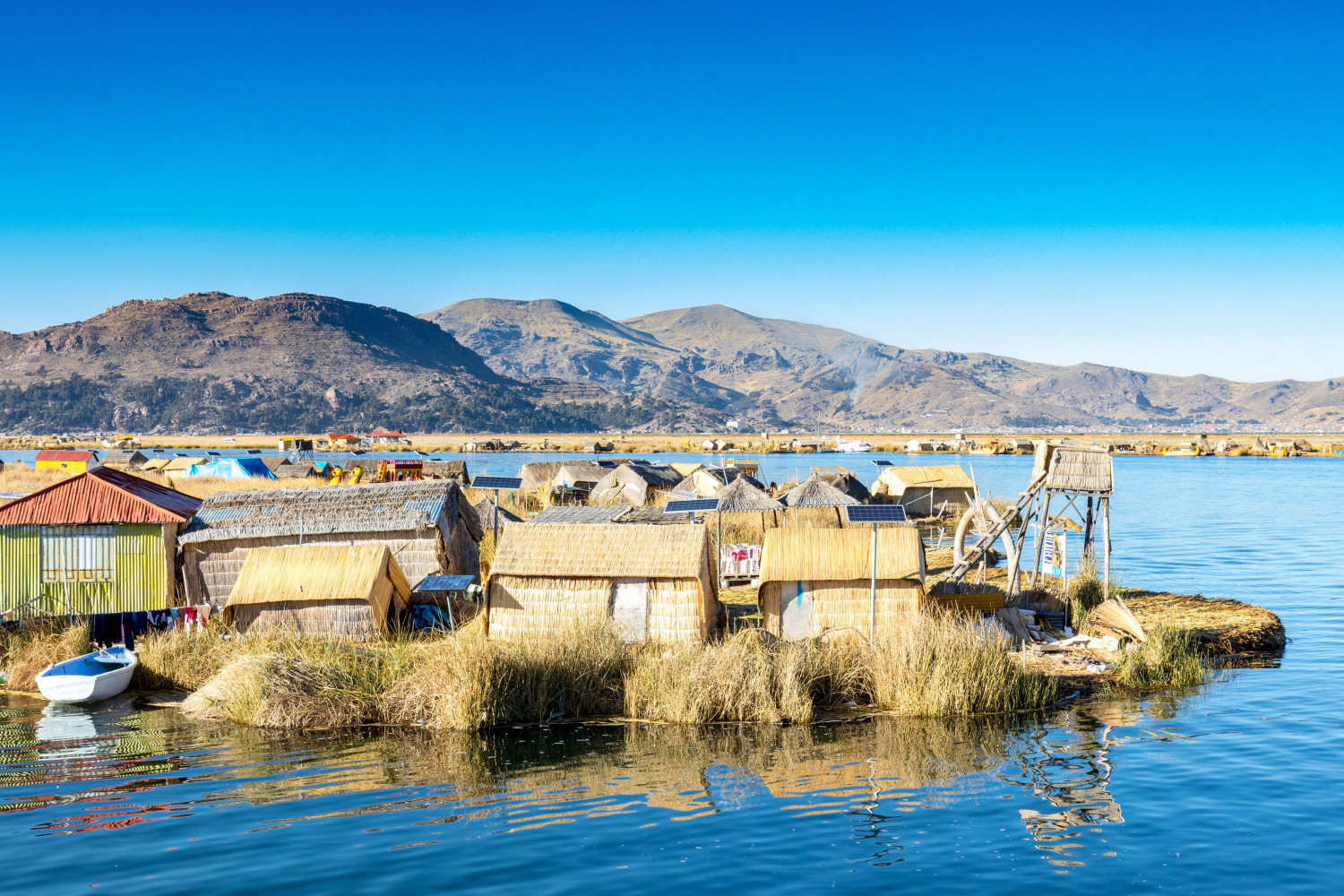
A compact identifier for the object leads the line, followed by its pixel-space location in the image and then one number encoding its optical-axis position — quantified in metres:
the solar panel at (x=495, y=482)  28.75
